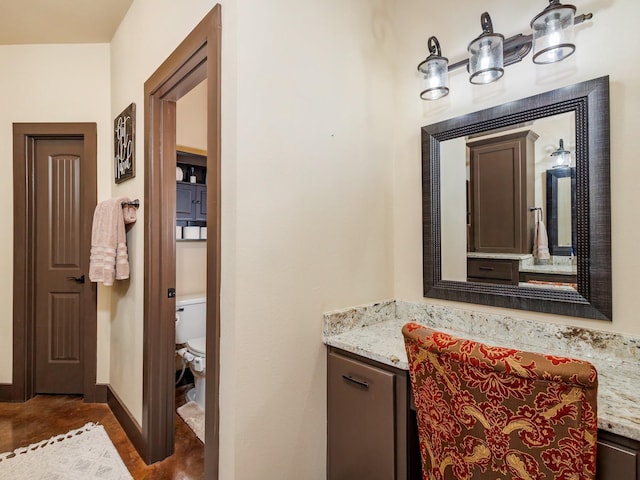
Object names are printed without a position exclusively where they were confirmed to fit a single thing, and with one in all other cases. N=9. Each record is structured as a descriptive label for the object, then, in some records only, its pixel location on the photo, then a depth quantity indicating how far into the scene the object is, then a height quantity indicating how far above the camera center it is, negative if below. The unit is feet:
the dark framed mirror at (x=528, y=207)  3.86 +0.42
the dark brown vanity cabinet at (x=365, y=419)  3.90 -2.25
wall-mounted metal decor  6.71 +2.07
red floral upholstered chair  2.37 -1.33
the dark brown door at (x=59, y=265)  8.75 -0.60
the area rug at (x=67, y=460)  5.66 -3.91
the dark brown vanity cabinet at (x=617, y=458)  2.53 -1.68
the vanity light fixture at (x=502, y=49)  3.82 +2.41
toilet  7.54 -2.36
